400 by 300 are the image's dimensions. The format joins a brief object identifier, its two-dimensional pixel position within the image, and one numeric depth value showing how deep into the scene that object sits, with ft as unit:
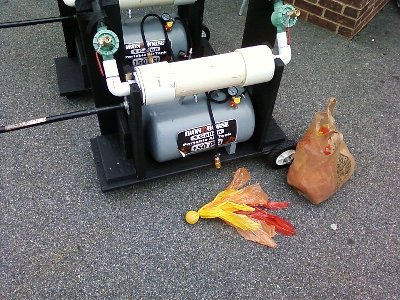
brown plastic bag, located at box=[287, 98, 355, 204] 6.37
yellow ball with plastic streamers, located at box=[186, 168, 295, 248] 6.46
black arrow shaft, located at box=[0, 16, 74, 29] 7.27
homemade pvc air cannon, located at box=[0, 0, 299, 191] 5.58
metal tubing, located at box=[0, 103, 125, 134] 5.60
